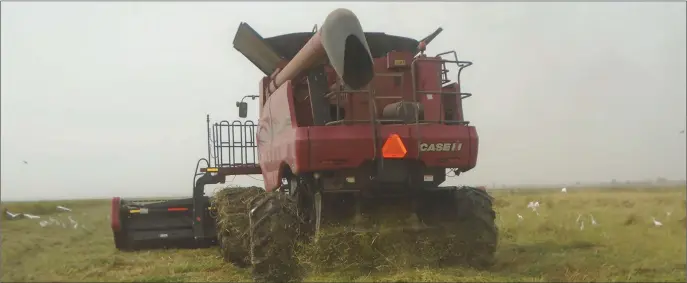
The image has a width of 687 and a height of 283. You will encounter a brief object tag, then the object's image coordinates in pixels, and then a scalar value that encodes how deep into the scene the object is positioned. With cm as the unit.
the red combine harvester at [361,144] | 650
